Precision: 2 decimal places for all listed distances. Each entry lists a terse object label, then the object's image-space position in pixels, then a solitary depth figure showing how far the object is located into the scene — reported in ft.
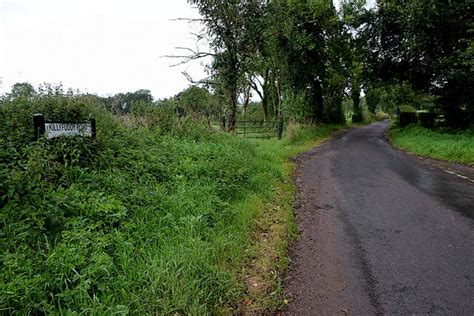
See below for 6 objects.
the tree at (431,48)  47.06
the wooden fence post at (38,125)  13.25
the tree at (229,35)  43.62
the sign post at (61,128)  13.35
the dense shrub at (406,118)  76.56
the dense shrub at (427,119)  59.48
